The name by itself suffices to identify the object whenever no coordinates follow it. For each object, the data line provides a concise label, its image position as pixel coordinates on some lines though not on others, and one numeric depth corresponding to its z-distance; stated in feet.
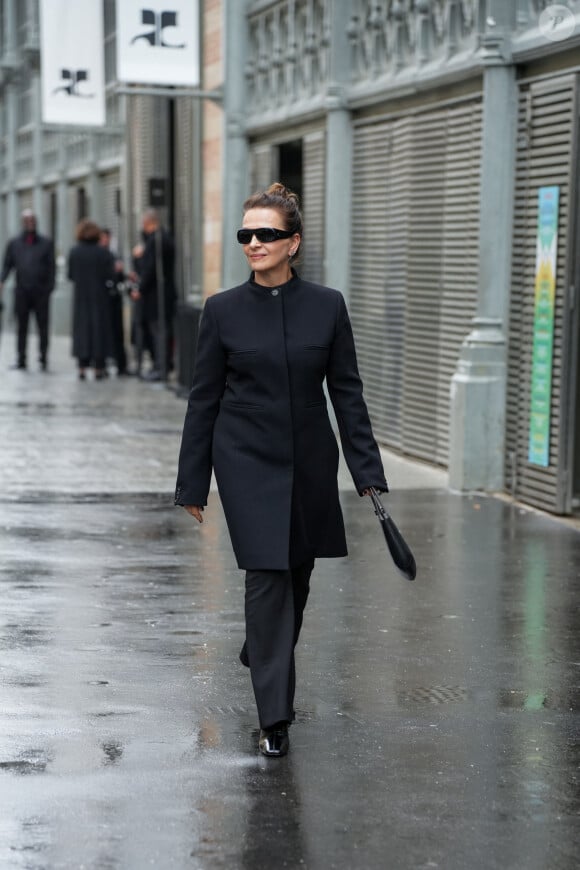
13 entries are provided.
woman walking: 18.85
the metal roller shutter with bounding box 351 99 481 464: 42.19
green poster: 36.58
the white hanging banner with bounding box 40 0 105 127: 71.31
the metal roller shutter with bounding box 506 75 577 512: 36.09
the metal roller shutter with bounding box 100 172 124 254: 94.94
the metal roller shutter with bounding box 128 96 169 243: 81.25
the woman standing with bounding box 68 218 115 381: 71.97
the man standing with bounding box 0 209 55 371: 76.74
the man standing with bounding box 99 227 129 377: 73.26
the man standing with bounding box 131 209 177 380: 68.59
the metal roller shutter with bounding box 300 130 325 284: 54.19
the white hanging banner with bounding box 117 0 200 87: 58.59
